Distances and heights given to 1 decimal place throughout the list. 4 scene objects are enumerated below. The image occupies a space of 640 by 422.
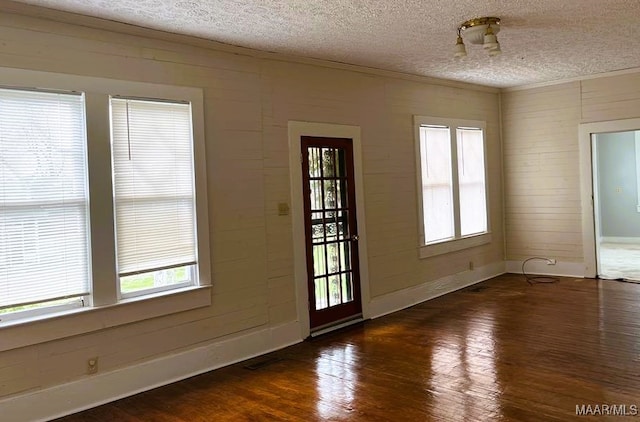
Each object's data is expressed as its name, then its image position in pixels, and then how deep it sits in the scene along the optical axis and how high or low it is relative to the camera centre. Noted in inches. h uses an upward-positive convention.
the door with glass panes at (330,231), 203.2 -9.5
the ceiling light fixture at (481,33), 161.7 +53.9
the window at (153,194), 149.2 +6.4
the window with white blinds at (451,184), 259.0 +9.4
